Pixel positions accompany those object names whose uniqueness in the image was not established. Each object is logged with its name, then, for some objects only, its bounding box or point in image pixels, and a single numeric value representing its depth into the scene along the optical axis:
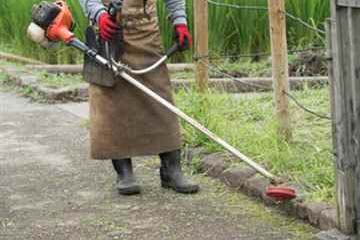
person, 6.06
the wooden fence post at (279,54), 6.22
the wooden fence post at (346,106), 4.47
